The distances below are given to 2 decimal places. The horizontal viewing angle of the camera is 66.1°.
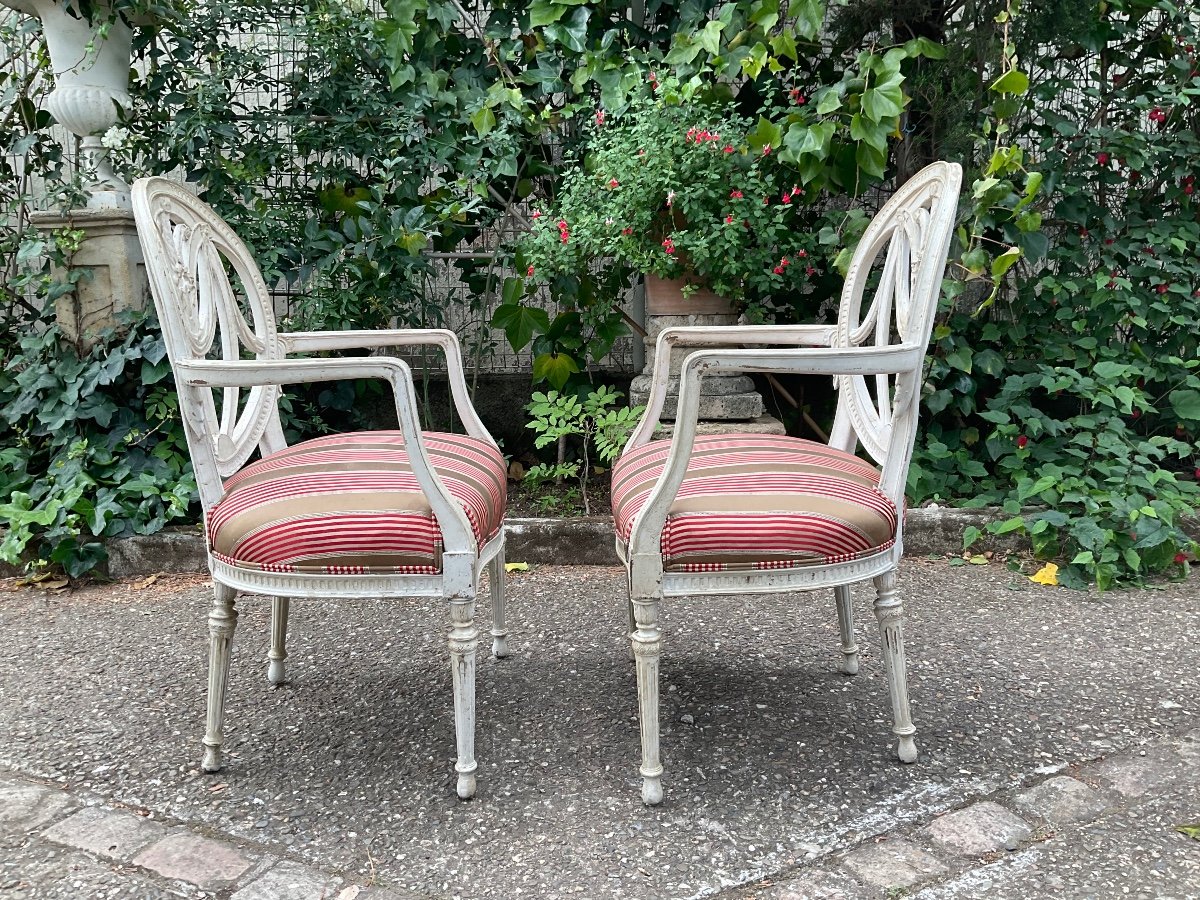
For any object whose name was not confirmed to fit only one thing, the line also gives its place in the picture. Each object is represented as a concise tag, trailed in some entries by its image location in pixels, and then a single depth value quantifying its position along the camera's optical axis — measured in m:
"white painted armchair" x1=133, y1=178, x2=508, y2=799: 1.63
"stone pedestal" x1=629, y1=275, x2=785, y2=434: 3.31
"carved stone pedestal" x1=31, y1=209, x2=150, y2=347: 3.30
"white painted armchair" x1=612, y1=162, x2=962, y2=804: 1.61
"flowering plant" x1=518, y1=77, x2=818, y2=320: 3.04
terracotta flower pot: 3.31
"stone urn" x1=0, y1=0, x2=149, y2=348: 3.23
